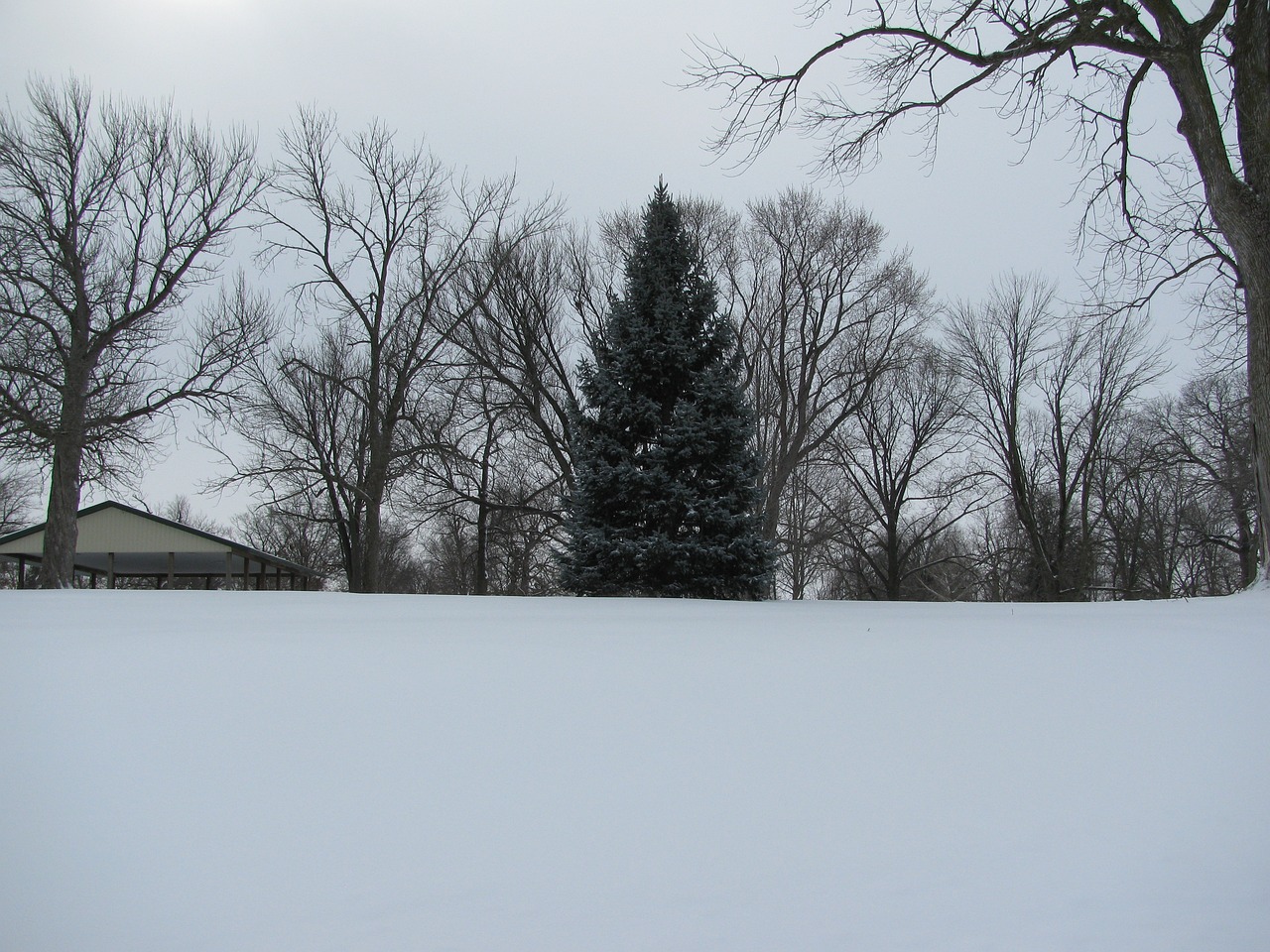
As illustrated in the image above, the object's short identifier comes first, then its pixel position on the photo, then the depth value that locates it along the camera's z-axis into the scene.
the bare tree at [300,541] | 36.25
